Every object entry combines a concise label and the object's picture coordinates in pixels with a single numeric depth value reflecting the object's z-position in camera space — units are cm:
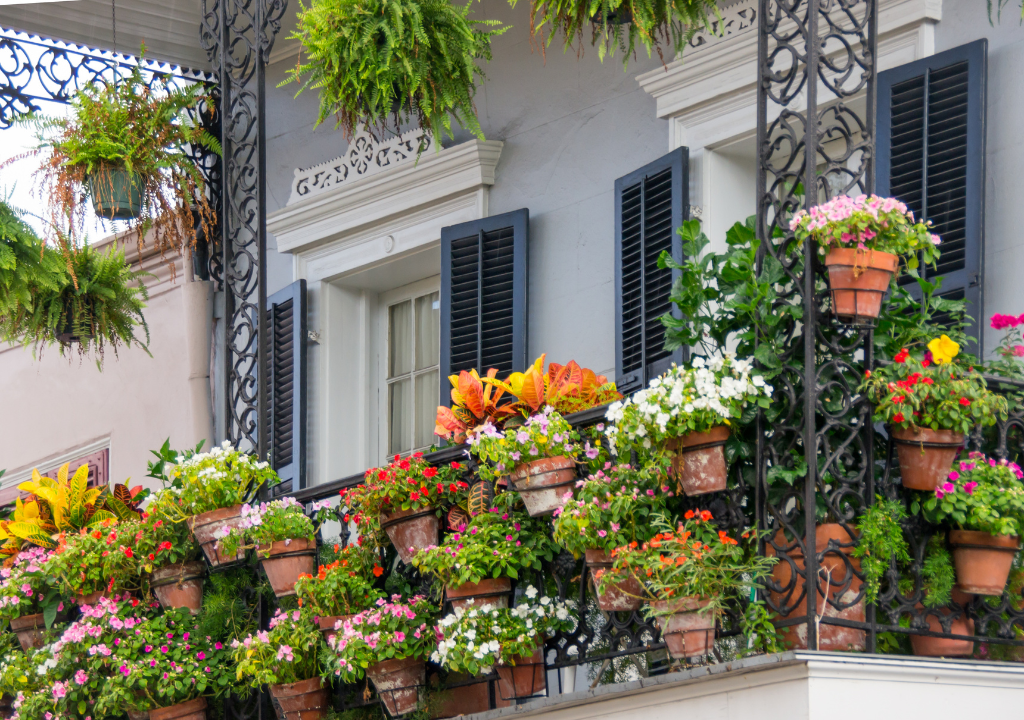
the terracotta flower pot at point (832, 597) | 933
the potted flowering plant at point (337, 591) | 1203
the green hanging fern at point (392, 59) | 1347
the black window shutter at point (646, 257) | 1375
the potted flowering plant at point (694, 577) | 948
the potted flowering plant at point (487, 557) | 1109
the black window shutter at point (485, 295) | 1542
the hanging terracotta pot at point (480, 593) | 1116
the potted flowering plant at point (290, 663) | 1223
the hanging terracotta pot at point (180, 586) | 1367
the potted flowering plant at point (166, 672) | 1303
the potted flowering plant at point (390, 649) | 1156
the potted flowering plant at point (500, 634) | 1095
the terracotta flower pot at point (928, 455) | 955
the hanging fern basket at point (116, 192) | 1623
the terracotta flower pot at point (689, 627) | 954
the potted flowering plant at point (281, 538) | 1270
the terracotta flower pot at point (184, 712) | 1329
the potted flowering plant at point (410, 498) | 1176
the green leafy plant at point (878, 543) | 934
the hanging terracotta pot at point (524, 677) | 1124
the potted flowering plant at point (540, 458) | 1097
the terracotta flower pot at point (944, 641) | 959
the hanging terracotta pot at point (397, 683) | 1177
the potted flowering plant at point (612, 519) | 1020
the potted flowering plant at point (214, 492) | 1325
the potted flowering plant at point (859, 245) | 950
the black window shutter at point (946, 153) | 1166
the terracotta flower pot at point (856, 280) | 950
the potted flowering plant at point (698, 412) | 963
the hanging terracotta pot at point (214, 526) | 1323
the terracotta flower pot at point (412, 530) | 1189
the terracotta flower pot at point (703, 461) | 980
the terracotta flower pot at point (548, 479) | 1099
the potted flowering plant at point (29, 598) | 1423
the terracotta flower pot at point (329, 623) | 1193
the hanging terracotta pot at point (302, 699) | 1234
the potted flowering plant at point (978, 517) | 949
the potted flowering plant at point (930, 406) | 945
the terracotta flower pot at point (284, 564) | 1277
